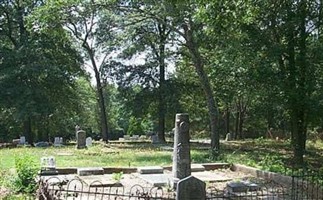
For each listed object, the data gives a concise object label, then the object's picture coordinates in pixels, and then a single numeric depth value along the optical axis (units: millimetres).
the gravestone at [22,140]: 28406
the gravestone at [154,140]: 28711
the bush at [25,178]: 9263
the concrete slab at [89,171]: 12266
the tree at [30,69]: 27344
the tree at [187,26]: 18062
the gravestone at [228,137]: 34881
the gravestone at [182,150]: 10484
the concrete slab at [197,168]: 13589
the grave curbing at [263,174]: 11065
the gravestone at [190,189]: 6629
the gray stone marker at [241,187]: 10125
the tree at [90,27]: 17766
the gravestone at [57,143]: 26150
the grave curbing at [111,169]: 12672
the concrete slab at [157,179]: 10812
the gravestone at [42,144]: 25745
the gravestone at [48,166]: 11692
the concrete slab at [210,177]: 11962
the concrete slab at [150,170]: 12469
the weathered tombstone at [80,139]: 22898
